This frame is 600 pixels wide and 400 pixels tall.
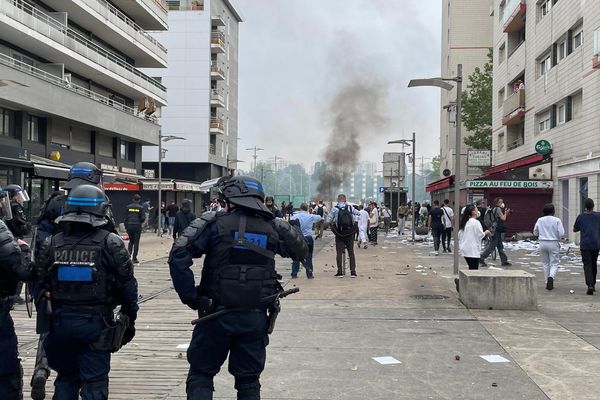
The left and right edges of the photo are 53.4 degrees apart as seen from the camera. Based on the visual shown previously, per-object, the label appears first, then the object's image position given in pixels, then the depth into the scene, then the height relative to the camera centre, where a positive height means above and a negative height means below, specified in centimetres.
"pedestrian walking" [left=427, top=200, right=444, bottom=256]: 1862 -54
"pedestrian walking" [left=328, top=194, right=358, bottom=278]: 1288 -52
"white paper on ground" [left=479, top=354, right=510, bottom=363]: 599 -153
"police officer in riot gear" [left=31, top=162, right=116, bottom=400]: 518 +1
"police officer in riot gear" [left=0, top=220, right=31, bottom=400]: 368 -67
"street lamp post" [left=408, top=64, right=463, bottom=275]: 1270 +183
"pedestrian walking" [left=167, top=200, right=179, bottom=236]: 2918 -45
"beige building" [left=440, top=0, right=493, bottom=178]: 5438 +1580
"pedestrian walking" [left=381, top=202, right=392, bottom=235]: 3179 -55
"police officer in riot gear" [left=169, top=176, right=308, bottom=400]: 386 -54
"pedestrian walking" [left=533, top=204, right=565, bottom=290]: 1082 -57
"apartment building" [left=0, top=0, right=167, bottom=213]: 2438 +622
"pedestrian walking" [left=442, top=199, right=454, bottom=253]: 1897 -48
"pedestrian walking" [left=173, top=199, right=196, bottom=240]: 1452 -27
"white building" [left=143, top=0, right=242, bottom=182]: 5819 +1154
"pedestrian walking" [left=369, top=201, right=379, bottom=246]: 2298 -65
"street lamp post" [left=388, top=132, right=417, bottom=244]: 2476 +268
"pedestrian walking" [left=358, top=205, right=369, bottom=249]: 1998 -73
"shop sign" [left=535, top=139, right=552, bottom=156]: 2608 +266
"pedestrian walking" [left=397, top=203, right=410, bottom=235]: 3139 -57
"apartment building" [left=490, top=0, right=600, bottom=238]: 2183 +452
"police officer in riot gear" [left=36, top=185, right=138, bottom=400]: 371 -55
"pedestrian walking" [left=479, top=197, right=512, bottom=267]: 1498 -49
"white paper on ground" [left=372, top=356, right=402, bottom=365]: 593 -154
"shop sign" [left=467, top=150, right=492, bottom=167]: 3644 +303
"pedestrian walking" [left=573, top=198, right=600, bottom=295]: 1031 -61
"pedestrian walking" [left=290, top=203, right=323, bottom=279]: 1284 -43
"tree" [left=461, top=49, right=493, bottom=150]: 4803 +791
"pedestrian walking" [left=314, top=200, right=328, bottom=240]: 2814 -84
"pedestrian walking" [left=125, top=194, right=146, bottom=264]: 1486 -40
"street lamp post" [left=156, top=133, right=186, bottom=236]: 3007 -96
